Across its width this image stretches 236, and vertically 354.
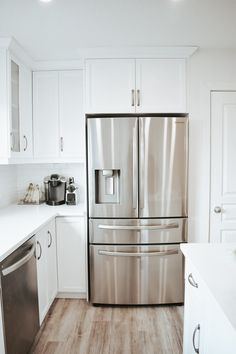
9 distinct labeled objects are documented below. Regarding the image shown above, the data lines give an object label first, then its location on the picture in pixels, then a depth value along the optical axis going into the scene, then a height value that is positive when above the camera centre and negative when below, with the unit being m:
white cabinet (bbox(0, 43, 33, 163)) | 2.13 +0.55
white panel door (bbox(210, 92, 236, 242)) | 2.36 +0.02
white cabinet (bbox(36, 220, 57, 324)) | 2.02 -0.88
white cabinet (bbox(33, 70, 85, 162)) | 2.63 +0.55
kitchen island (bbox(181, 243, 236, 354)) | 0.88 -0.55
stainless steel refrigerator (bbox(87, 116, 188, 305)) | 2.20 -0.37
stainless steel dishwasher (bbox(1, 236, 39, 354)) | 1.41 -0.84
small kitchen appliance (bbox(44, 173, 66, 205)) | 2.75 -0.26
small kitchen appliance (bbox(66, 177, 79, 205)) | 2.77 -0.31
